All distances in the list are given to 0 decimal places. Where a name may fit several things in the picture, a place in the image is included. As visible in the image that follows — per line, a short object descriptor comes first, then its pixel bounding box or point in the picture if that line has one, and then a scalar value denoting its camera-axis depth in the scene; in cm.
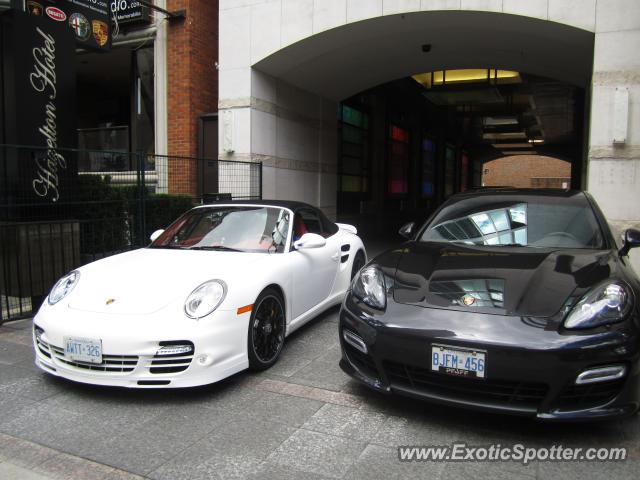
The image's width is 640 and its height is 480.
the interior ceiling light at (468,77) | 1515
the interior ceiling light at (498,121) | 2415
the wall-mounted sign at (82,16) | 662
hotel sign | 623
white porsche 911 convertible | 347
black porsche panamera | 283
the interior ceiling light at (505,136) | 2912
